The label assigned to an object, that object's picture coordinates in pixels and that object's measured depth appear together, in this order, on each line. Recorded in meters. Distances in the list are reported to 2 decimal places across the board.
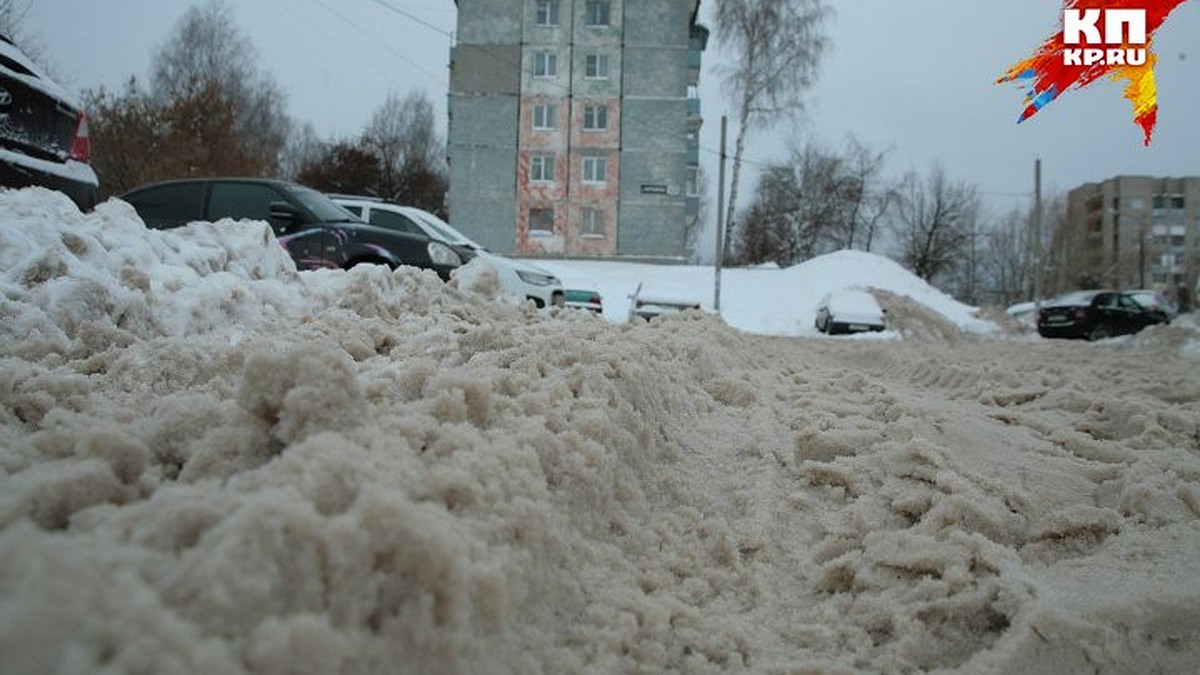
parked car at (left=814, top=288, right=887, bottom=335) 16.56
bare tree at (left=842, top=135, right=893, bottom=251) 41.16
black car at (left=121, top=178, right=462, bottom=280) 6.41
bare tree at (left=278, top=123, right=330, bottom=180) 40.52
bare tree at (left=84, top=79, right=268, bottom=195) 19.84
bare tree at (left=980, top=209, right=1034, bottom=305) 50.09
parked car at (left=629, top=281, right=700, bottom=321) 13.31
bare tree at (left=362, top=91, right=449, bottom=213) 37.03
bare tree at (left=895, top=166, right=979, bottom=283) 40.62
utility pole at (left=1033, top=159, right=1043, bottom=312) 23.86
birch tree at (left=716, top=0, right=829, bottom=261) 30.98
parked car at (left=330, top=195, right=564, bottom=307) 8.03
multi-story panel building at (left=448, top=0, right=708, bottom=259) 31.45
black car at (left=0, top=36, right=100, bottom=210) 4.06
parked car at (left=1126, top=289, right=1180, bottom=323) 17.28
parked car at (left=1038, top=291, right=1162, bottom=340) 17.08
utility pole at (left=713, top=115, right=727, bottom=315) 21.17
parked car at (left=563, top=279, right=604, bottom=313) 10.48
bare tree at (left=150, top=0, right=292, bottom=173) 29.78
